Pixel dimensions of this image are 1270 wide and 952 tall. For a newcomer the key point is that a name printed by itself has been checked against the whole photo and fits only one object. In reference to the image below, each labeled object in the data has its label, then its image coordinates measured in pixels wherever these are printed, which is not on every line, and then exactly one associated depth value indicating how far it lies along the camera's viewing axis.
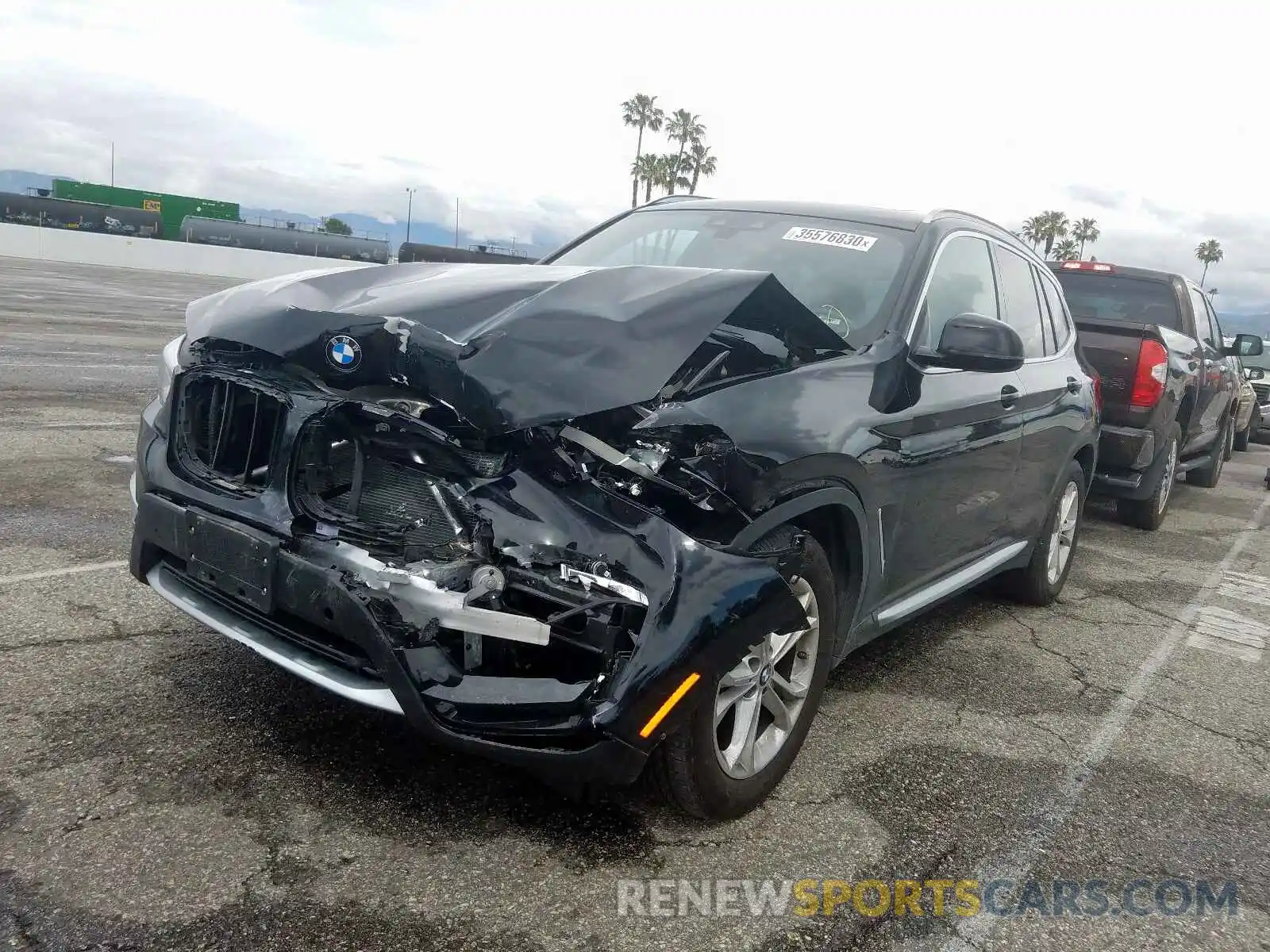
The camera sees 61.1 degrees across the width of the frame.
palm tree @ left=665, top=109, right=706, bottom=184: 69.38
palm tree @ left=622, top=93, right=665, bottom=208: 70.19
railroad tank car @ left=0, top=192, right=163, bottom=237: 51.38
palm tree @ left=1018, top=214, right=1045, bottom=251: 98.44
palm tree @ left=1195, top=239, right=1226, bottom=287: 136.38
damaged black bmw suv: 2.57
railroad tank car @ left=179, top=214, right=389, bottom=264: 51.25
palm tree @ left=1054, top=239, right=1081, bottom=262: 95.03
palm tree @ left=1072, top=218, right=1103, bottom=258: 118.00
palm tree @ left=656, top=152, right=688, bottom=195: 67.44
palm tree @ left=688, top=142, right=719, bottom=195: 69.62
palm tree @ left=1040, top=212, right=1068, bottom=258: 100.94
